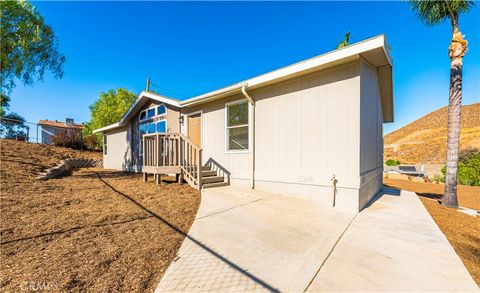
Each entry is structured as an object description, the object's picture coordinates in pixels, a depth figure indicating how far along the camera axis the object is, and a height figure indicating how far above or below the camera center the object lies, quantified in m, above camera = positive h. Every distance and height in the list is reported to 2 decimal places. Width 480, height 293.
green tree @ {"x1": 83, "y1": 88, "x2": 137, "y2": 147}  22.84 +4.62
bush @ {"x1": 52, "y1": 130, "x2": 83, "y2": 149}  16.69 +0.64
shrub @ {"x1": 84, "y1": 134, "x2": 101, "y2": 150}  19.27 +0.45
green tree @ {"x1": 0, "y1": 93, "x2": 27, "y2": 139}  16.44 +1.50
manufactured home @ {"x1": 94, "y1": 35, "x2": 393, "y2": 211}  4.09 +0.38
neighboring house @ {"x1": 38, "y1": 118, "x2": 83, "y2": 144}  30.50 +3.98
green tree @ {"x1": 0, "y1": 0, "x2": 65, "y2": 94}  6.77 +3.68
